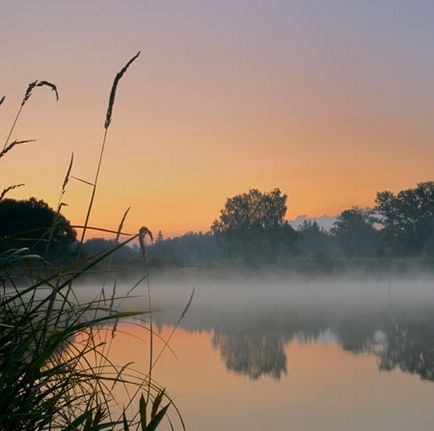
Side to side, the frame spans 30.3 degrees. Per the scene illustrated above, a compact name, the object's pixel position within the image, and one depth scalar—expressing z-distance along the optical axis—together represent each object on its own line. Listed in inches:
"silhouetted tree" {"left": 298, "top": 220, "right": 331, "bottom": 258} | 3976.4
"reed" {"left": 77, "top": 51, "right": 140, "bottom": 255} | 65.6
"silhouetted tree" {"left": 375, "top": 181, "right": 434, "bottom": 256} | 2874.0
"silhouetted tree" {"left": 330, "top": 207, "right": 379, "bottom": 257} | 3408.0
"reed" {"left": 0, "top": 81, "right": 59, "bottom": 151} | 71.5
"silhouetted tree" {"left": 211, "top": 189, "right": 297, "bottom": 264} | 2955.2
